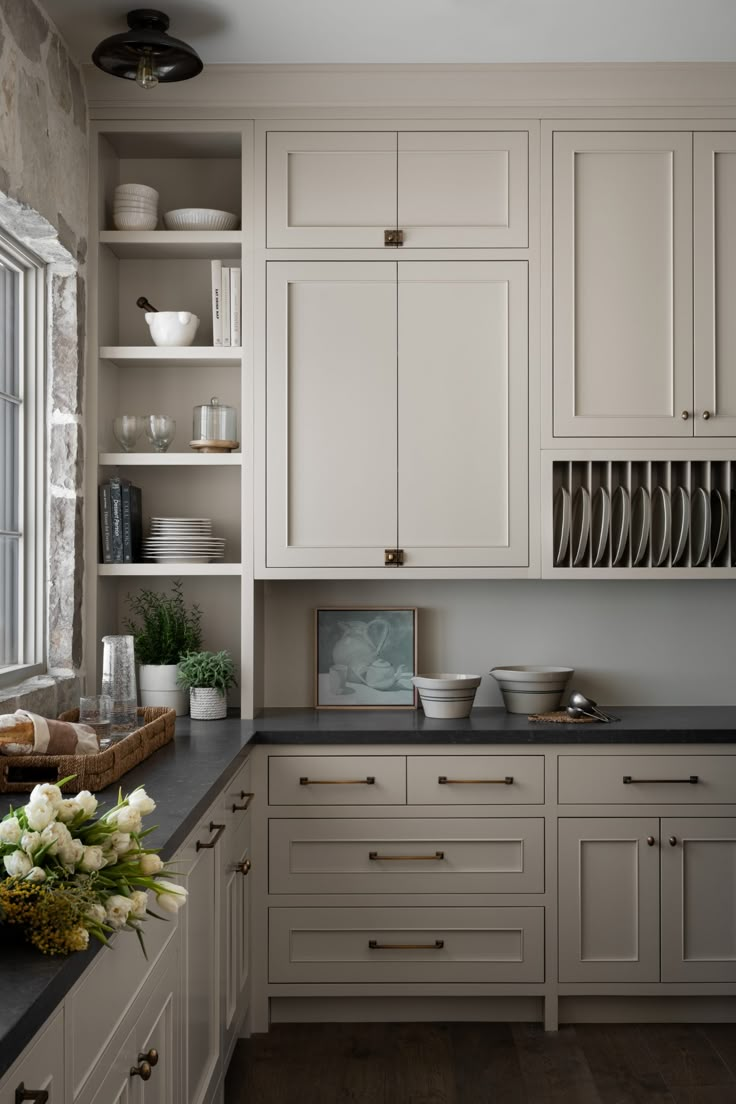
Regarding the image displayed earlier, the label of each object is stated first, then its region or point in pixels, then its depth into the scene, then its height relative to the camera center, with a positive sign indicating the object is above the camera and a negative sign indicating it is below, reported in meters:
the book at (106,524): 3.08 +0.07
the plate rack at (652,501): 3.09 +0.15
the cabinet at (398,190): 3.05 +1.08
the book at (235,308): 3.10 +0.73
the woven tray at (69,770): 2.03 -0.45
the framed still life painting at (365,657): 3.33 -0.36
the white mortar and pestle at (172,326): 3.12 +0.68
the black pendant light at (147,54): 2.60 +1.29
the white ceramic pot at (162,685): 3.12 -0.42
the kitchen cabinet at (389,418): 3.06 +0.39
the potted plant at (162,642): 3.12 -0.29
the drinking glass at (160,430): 3.15 +0.36
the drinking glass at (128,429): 3.14 +0.37
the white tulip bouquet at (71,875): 1.22 -0.41
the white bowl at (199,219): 3.12 +1.01
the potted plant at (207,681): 3.03 -0.40
